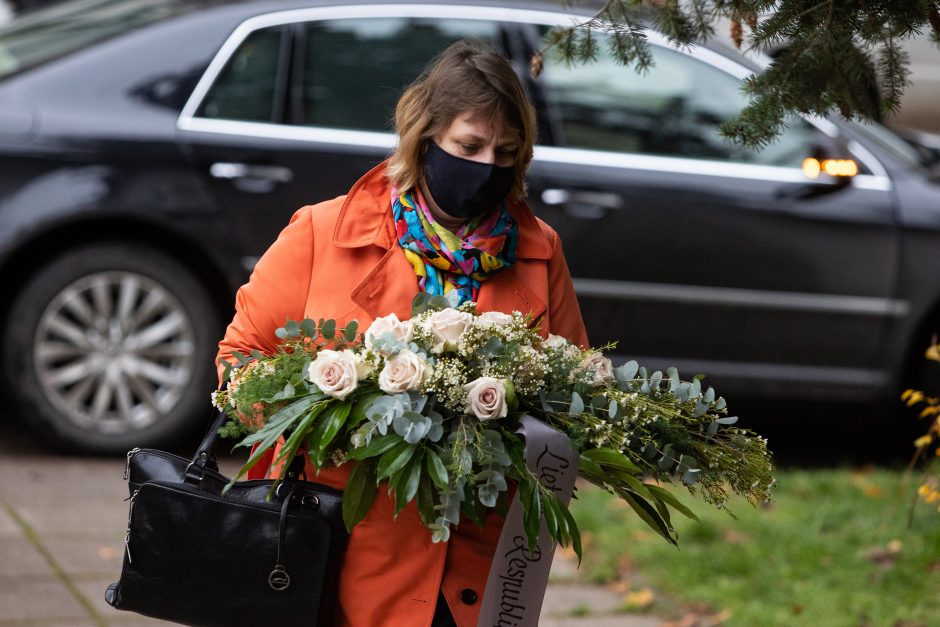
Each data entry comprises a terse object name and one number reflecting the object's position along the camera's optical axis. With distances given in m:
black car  10.32
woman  5.21
